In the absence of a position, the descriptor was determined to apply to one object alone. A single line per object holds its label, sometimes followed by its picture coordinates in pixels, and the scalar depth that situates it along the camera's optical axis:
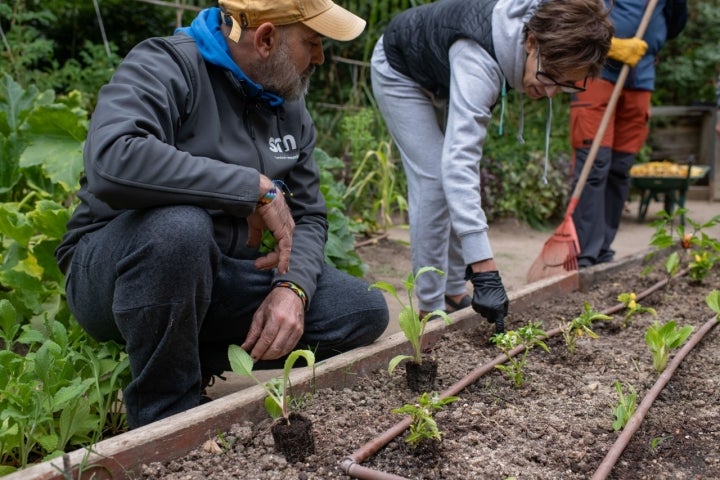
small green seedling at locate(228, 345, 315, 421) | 1.83
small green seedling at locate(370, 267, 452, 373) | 2.21
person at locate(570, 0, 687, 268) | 4.25
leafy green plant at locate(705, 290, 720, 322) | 2.74
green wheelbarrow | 6.81
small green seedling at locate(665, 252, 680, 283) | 3.42
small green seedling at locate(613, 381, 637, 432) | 1.96
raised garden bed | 1.72
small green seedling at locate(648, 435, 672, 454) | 1.90
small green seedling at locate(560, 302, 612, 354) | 2.57
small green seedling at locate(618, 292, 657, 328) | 2.99
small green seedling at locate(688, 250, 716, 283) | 3.66
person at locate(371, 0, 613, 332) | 2.58
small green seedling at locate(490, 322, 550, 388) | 2.30
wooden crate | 8.53
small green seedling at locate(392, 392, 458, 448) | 1.76
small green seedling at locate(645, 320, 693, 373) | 2.35
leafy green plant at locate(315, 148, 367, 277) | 3.46
